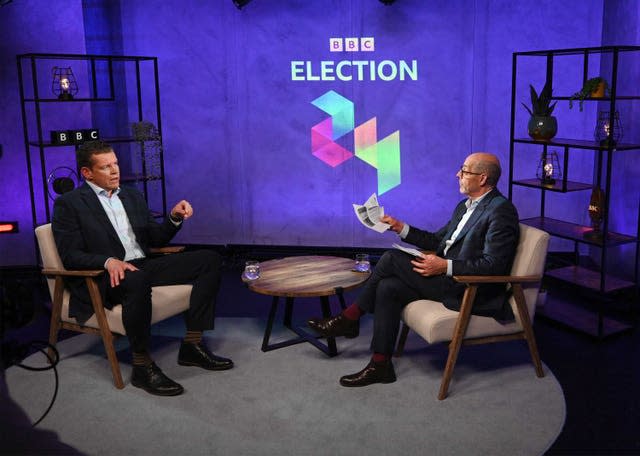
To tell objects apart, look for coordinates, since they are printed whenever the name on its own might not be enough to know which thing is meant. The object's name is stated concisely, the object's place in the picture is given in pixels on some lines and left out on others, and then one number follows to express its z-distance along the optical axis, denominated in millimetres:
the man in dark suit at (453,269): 3643
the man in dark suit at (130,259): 3750
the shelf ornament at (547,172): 4716
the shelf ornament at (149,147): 5594
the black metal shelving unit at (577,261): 4223
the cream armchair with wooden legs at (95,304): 3738
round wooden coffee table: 3904
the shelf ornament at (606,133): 4082
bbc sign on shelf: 5168
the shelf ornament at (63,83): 5371
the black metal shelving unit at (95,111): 5402
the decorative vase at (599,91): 4367
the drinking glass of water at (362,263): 4203
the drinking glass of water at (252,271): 4082
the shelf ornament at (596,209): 4422
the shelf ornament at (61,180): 5527
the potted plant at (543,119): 4570
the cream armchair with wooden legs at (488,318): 3549
